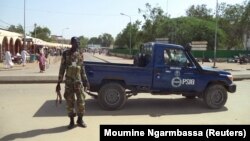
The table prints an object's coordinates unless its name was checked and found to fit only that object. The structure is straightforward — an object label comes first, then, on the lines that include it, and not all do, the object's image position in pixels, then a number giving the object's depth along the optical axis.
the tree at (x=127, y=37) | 90.44
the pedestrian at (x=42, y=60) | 24.71
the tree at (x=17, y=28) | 117.90
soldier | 8.07
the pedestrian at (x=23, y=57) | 33.97
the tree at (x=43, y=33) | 124.29
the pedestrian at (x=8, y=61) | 31.31
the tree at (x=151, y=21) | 71.56
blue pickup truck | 10.27
